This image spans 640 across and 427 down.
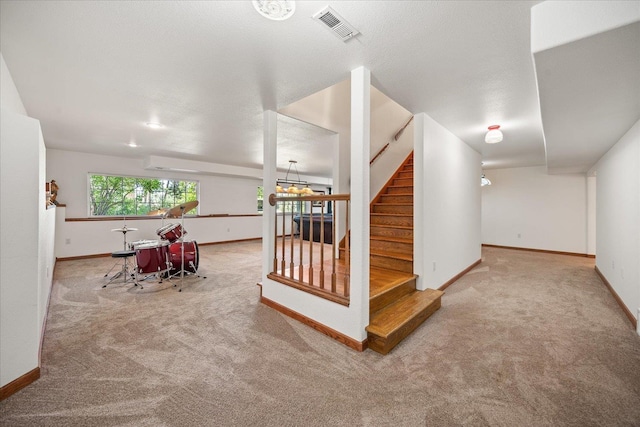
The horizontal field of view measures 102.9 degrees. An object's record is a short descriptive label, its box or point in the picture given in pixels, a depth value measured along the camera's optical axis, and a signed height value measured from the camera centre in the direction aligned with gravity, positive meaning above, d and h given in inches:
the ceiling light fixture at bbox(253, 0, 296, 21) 53.1 +44.5
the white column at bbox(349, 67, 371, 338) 79.7 +8.6
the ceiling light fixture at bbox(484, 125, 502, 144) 130.3 +41.4
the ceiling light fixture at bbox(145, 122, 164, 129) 137.9 +50.0
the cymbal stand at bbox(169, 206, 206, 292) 145.9 -31.0
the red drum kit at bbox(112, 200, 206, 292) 136.9 -22.5
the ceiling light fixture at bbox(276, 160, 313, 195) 239.1 +47.6
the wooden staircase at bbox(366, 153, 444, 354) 83.8 -27.3
